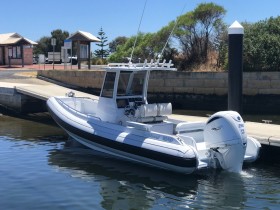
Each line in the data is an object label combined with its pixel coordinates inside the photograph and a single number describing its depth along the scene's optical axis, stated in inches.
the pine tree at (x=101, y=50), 2312.3
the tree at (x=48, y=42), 2771.9
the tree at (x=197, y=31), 914.1
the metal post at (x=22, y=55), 1482.5
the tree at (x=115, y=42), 2551.7
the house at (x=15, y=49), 1450.9
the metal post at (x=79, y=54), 1053.5
